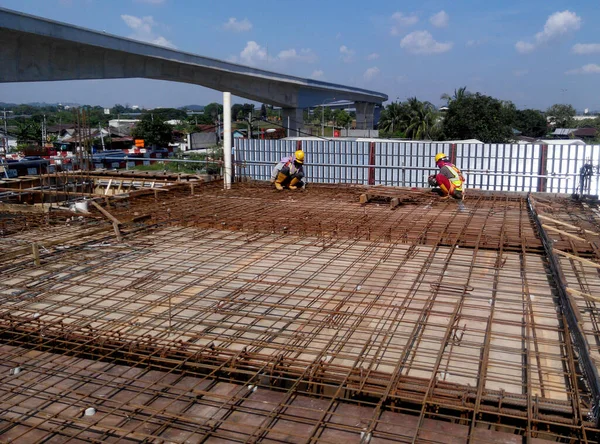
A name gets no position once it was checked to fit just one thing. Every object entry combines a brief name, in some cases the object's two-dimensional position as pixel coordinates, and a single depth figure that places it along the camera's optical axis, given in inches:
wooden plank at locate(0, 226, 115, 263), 233.5
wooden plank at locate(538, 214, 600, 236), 284.5
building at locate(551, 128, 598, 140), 2360.1
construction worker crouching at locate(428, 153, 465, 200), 390.0
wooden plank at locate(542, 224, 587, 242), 257.6
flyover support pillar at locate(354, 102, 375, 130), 1850.4
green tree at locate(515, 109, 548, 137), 2893.7
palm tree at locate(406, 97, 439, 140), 1715.1
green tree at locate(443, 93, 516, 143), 1405.0
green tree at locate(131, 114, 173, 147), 1825.8
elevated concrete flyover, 527.5
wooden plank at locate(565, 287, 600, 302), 174.2
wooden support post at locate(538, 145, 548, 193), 621.2
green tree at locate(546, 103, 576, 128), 3120.1
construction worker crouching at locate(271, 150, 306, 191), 434.9
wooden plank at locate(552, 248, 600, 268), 213.1
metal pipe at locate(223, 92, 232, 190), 477.6
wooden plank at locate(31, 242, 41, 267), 237.5
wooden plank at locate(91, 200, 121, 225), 300.4
